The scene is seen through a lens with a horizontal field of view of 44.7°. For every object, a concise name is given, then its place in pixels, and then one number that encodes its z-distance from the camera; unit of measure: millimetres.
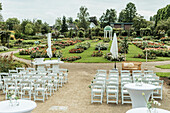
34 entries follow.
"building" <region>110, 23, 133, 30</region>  73881
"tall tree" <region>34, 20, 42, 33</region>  71562
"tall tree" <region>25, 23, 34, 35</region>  67688
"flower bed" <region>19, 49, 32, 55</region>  30047
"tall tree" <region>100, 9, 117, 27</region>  84062
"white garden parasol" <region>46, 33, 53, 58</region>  16659
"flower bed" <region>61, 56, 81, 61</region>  23842
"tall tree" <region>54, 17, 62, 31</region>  78850
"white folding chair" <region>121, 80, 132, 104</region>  8911
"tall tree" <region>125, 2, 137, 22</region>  80562
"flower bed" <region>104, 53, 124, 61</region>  22616
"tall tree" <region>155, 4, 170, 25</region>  63191
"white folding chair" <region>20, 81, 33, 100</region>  9555
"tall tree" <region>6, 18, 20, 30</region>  94062
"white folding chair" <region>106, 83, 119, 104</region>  8948
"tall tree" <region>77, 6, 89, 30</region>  73625
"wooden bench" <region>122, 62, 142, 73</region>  15196
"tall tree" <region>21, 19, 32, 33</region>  74225
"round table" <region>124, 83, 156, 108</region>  7505
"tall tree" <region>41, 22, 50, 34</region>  74625
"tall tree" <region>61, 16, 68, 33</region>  68000
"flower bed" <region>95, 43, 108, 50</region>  32156
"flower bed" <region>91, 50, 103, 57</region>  26445
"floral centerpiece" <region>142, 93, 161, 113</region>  4766
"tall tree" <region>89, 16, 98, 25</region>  101562
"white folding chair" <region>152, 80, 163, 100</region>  9447
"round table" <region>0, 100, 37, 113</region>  5411
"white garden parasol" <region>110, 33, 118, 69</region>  15180
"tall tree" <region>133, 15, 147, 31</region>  66562
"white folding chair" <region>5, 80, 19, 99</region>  9772
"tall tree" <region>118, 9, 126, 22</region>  89706
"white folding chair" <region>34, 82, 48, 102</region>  9320
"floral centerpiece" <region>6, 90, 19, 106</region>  5737
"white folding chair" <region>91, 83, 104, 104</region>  9047
